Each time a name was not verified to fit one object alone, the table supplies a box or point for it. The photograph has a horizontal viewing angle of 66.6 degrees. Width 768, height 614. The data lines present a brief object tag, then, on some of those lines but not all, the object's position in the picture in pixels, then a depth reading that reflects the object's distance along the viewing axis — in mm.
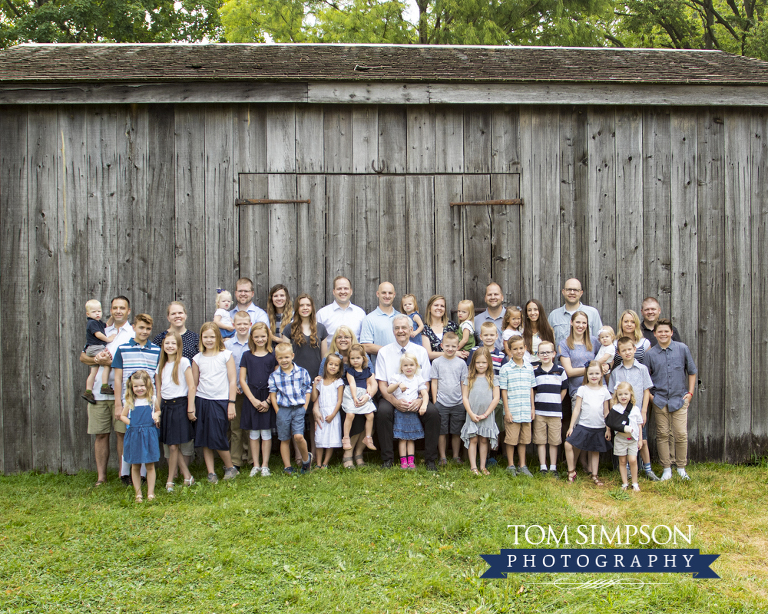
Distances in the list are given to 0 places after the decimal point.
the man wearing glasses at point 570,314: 6023
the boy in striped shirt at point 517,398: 5562
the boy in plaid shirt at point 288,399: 5516
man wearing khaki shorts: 5566
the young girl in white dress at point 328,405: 5645
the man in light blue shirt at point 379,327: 5992
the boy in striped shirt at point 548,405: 5609
